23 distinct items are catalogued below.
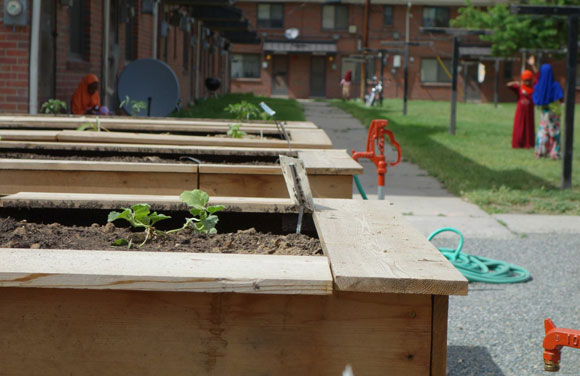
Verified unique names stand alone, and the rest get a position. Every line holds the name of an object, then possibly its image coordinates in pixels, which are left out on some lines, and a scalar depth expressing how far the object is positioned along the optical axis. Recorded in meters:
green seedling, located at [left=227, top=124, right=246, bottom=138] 5.95
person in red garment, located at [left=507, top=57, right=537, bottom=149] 16.38
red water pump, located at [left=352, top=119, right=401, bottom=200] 5.77
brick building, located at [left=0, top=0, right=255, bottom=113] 9.95
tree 44.88
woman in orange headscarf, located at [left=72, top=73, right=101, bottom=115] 11.13
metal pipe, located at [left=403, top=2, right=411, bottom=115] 48.74
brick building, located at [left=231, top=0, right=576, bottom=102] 49.53
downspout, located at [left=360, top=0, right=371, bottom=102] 46.34
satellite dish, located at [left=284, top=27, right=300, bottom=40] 49.38
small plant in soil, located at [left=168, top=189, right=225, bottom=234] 2.79
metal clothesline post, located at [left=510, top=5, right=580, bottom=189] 10.46
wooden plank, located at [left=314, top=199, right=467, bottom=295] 1.95
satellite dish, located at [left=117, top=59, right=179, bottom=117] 13.20
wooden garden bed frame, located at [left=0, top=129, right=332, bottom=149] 5.31
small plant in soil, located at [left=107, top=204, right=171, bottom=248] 2.64
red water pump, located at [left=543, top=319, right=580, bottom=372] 2.89
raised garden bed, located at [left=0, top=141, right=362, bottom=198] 4.16
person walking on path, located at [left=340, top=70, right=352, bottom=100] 46.31
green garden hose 6.03
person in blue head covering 14.06
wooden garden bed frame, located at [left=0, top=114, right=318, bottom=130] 6.31
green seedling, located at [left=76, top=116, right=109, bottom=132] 6.11
